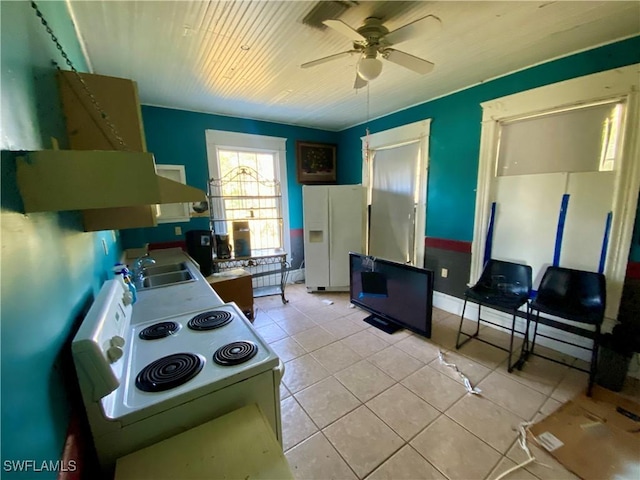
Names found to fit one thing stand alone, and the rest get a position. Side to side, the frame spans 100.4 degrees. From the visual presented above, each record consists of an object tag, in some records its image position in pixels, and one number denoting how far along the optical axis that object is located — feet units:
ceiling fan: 5.01
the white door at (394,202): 11.53
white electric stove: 2.62
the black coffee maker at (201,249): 10.22
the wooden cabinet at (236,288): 9.44
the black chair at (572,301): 6.47
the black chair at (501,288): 7.56
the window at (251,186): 11.97
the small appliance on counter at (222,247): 11.10
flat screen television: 8.34
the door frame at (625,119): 6.39
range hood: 2.15
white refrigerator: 12.64
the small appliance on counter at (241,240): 11.39
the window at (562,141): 6.87
